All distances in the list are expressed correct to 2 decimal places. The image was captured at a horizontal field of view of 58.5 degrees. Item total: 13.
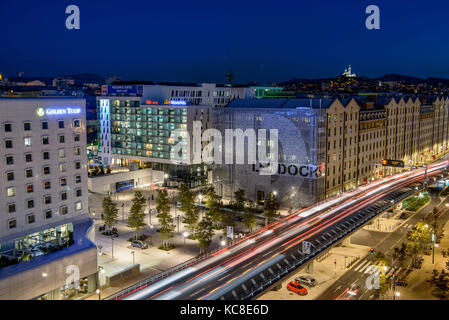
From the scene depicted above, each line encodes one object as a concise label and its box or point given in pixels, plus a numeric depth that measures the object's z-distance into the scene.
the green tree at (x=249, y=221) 66.00
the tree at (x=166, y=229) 59.84
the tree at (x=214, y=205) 69.25
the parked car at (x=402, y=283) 49.34
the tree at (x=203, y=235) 55.44
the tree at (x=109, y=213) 65.69
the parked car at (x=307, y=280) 48.17
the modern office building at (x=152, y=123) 100.48
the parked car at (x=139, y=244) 60.44
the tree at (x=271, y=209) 70.31
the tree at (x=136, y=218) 63.31
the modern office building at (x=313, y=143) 77.81
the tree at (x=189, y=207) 65.25
